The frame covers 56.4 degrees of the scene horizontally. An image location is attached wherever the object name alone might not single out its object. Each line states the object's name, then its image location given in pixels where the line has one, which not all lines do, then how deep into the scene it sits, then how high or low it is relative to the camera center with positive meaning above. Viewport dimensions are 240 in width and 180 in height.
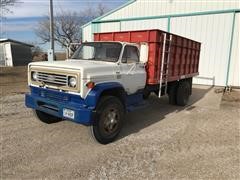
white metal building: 12.52 +1.90
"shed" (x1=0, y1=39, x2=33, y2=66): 27.50 -0.10
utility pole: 12.70 +1.36
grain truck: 4.33 -0.55
